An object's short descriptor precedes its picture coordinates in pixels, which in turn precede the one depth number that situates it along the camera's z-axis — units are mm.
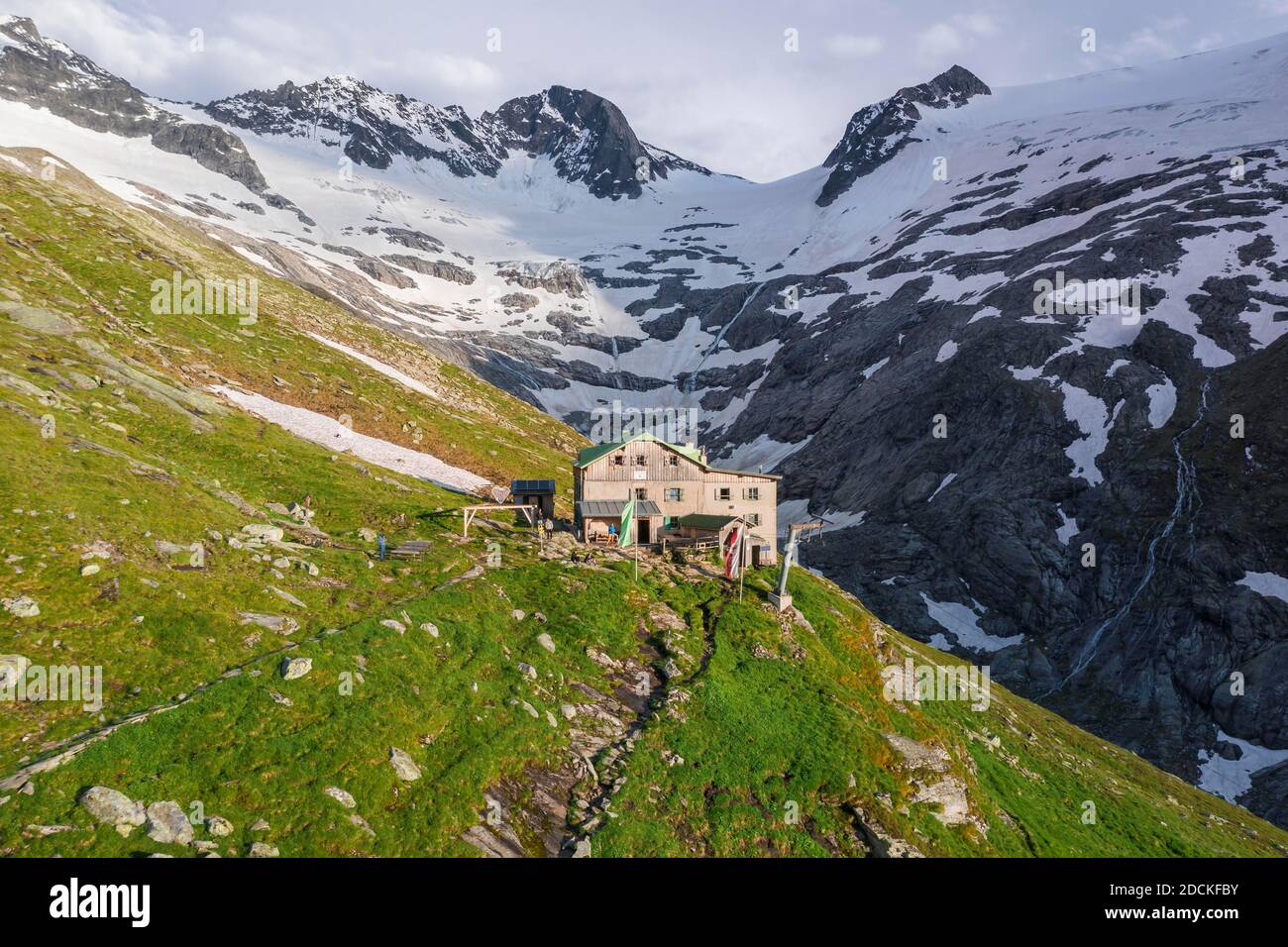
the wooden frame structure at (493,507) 39125
